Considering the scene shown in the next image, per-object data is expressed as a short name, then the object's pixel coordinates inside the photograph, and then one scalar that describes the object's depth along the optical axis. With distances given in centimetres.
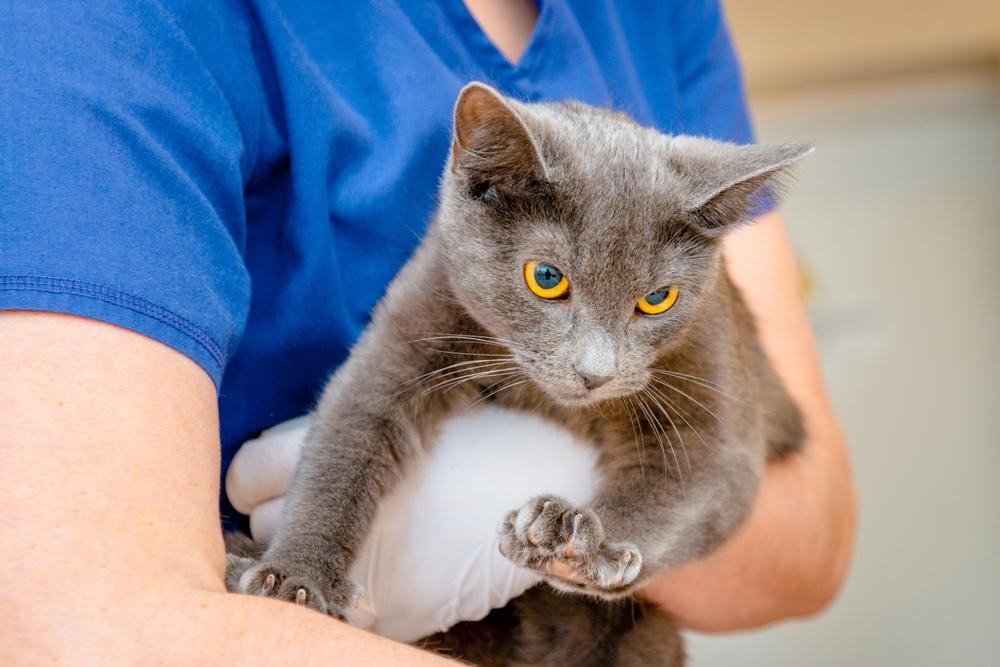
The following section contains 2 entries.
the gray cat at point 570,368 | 58
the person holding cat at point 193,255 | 49
